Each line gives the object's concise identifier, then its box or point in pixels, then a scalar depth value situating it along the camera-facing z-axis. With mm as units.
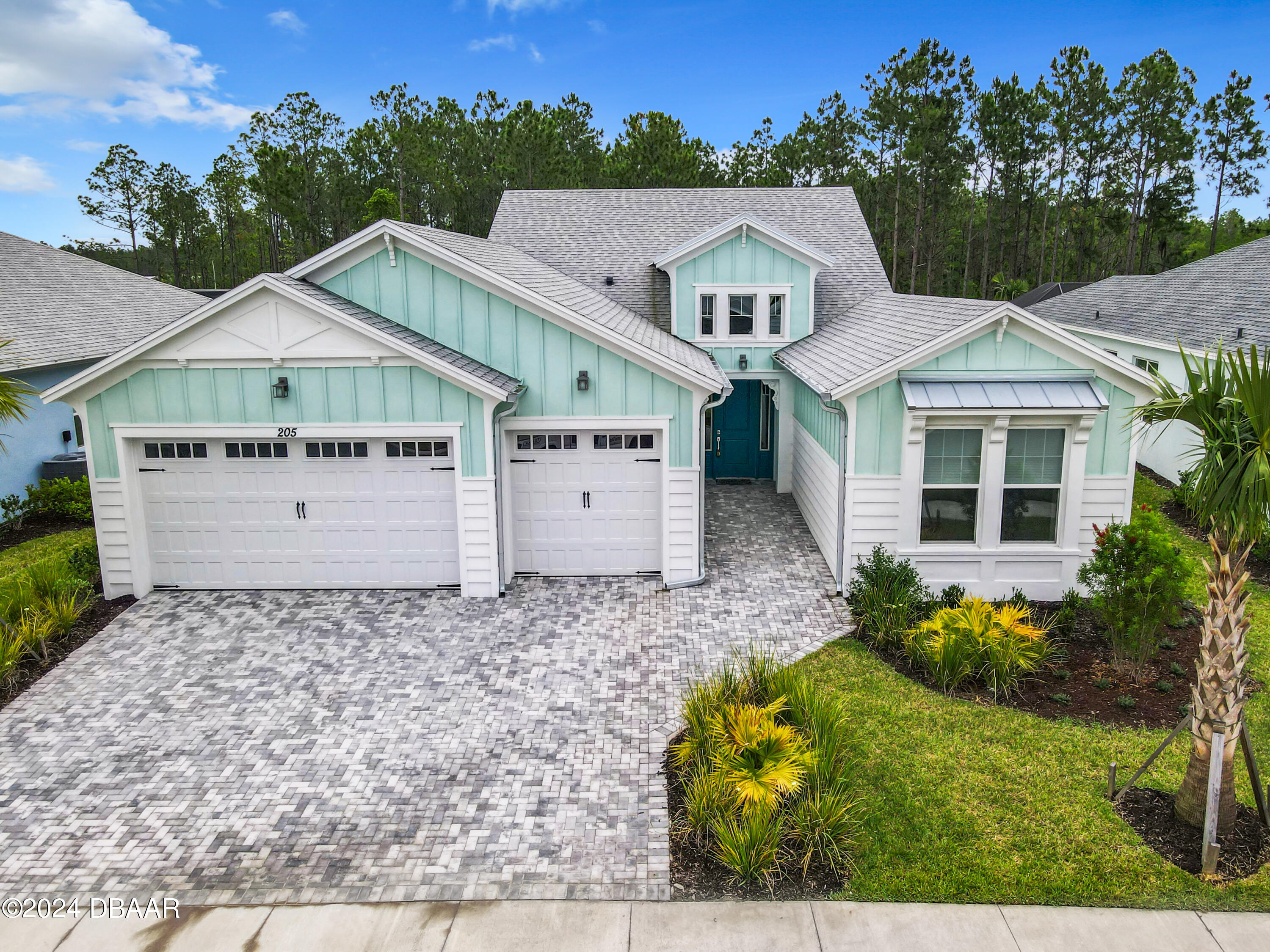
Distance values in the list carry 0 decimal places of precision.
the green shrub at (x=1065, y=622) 10055
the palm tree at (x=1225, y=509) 5582
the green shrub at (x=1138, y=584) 8945
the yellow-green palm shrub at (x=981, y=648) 8766
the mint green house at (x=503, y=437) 10672
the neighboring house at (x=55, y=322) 15742
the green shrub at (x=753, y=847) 5977
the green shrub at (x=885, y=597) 9914
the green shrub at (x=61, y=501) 15383
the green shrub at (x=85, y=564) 11727
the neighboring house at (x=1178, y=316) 16516
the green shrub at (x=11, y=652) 9008
